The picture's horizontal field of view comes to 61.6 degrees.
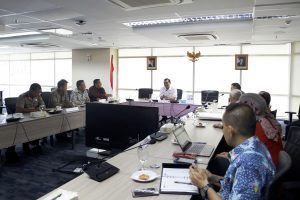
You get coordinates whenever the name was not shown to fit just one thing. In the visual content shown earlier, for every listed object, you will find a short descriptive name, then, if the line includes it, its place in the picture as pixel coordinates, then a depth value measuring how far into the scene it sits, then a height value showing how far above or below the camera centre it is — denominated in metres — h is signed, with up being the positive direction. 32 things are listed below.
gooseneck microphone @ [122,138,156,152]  2.47 -0.53
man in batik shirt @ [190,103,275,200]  1.18 -0.37
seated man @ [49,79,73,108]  5.39 -0.25
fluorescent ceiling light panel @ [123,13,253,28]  4.54 +1.31
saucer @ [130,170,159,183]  1.56 -0.57
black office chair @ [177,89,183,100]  7.53 -0.18
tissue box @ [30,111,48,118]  4.18 -0.48
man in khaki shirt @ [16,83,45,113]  4.59 -0.28
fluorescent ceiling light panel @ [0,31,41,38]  6.31 +1.35
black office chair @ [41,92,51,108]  5.47 -0.25
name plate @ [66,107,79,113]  4.92 -0.47
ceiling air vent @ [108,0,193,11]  3.27 +1.12
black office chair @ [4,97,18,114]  4.96 -0.40
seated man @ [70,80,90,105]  5.89 -0.22
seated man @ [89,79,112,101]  6.65 -0.15
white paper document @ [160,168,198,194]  1.42 -0.57
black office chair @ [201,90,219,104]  6.98 -0.22
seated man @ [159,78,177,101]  7.21 -0.13
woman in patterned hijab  2.28 -0.35
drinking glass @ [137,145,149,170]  1.78 -0.49
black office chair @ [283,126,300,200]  2.01 -0.66
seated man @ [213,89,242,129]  3.61 -0.10
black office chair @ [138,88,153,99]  7.53 -0.18
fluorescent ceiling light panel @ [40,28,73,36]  5.54 +1.26
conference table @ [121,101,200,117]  6.45 -0.50
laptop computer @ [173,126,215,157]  2.16 -0.54
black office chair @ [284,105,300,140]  3.32 -0.45
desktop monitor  2.11 -0.32
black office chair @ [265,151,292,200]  1.25 -0.46
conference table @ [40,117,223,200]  1.38 -0.58
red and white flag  9.38 +0.47
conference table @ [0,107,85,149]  3.61 -0.68
